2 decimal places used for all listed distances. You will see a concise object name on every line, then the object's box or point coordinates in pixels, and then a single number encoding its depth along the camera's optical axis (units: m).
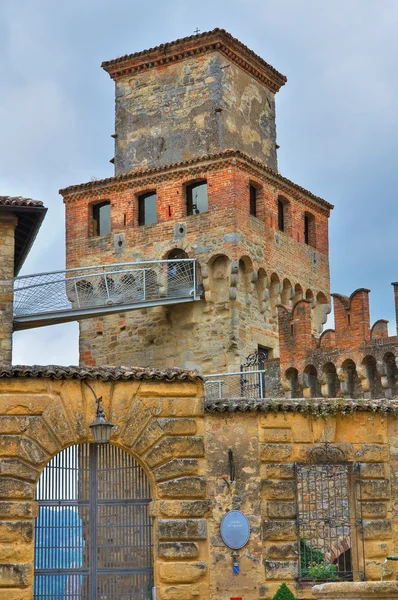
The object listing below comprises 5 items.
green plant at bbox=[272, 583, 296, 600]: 17.30
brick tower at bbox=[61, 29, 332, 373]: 32.56
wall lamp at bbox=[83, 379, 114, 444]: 17.11
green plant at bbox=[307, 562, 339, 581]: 18.10
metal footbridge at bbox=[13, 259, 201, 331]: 28.78
